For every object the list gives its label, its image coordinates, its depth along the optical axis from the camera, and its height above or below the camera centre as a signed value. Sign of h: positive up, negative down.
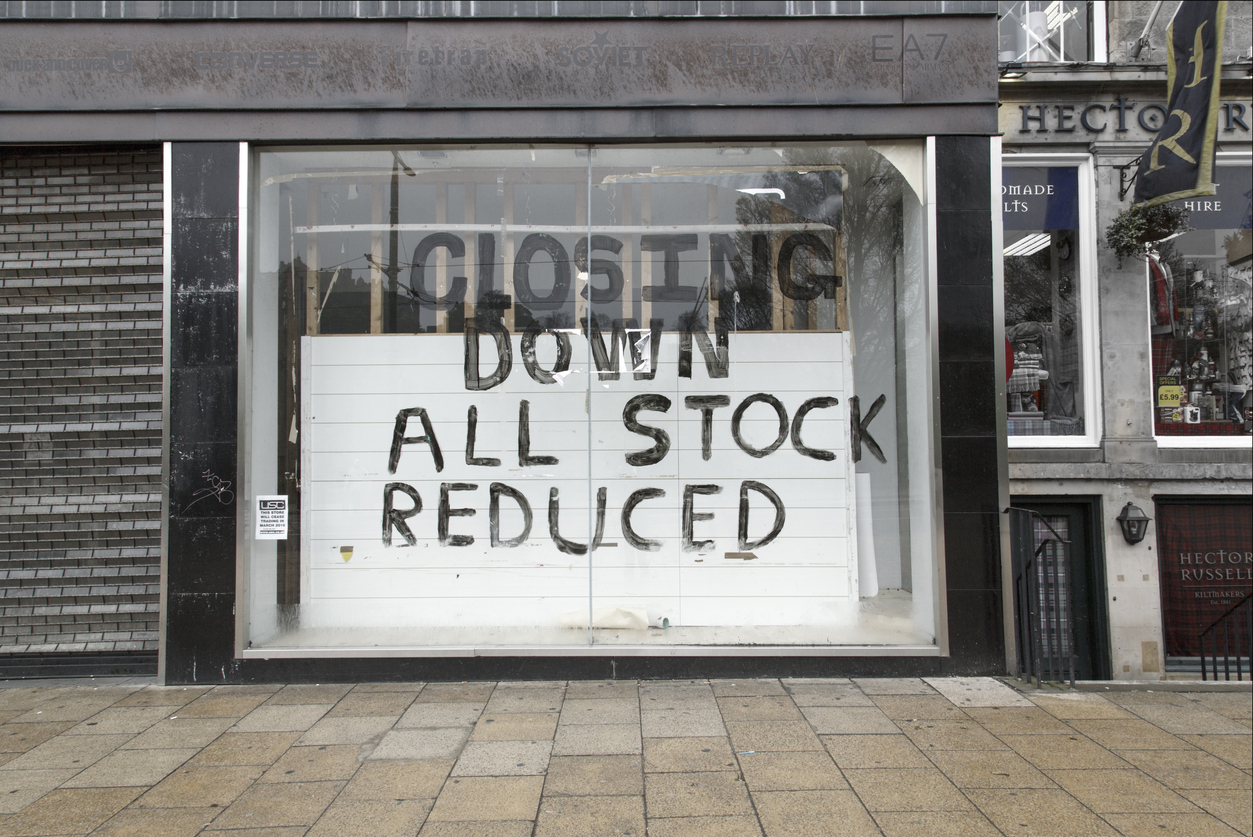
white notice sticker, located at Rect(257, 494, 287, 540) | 5.79 -0.57
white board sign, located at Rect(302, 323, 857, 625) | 6.07 -0.29
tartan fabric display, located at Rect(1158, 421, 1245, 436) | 6.98 +0.08
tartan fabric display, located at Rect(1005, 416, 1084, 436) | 6.93 +0.11
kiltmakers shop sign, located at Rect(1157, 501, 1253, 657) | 6.92 -1.21
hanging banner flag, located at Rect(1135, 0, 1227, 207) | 5.72 +2.67
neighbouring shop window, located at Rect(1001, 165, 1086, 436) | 6.95 +1.32
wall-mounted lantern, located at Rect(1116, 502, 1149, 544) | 6.66 -0.77
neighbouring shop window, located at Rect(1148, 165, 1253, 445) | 7.00 +1.17
